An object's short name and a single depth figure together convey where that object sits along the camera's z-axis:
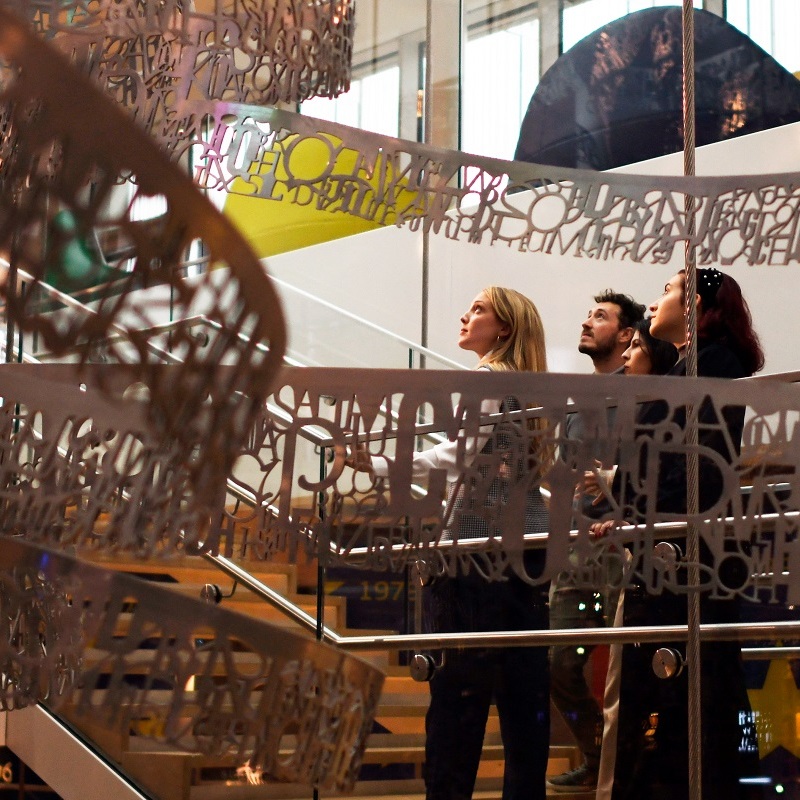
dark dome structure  4.48
